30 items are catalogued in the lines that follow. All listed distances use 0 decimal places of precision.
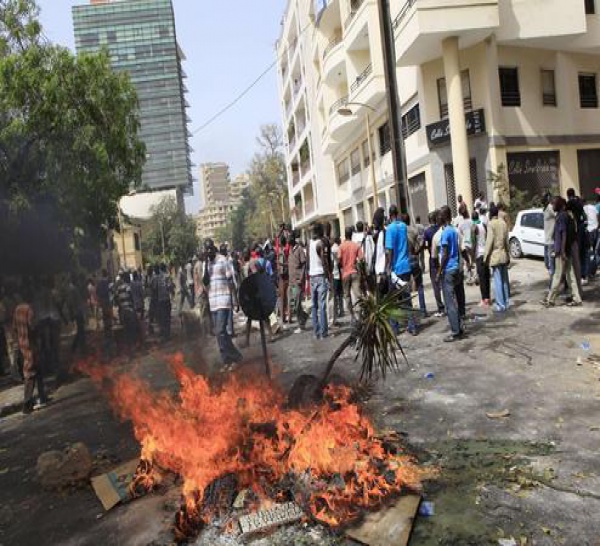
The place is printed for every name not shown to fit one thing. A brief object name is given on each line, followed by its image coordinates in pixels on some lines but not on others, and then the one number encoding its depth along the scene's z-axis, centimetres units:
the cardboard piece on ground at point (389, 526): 326
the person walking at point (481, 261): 986
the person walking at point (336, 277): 1028
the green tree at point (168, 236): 5911
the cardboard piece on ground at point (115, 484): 425
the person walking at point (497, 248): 870
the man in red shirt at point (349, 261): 989
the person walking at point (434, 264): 892
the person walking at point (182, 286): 1735
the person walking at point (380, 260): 828
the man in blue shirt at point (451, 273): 751
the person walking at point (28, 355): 776
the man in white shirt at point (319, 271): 906
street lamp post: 2198
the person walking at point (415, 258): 910
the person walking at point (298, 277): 1075
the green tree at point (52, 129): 1090
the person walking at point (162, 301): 1344
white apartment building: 3734
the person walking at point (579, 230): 880
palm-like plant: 448
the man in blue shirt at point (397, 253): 814
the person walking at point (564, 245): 841
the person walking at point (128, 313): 1264
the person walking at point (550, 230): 941
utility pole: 1073
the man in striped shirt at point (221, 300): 800
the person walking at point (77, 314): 1171
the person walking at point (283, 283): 1158
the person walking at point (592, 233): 1092
